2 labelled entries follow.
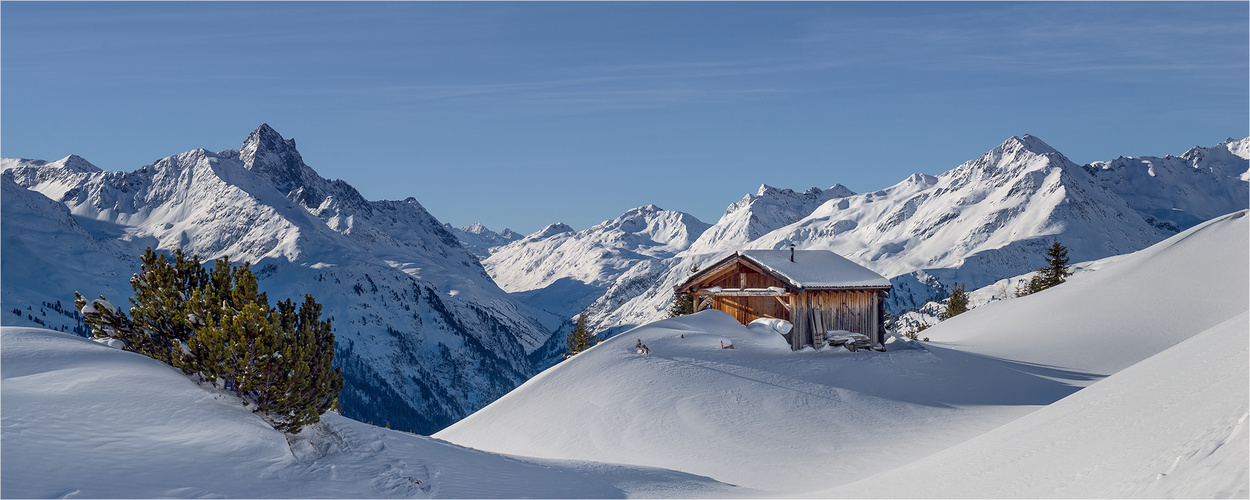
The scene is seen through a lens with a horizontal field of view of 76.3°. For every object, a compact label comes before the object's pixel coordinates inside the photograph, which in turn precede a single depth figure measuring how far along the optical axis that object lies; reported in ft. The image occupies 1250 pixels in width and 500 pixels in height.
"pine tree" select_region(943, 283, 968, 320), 254.06
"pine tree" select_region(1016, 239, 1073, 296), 248.93
